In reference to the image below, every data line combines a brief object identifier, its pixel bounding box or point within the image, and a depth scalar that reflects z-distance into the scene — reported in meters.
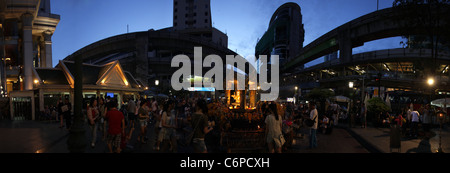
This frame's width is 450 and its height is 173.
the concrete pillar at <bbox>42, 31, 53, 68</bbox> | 27.70
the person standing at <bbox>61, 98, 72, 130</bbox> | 10.92
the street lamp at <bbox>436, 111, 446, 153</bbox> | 7.99
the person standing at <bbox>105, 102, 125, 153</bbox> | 6.38
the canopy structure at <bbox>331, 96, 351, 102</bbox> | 22.83
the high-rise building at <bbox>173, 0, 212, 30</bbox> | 82.19
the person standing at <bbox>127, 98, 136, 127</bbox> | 10.36
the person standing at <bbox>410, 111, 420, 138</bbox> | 11.24
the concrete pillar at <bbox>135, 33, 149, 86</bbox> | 45.41
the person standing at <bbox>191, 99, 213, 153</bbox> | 5.25
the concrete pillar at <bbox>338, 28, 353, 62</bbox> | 34.16
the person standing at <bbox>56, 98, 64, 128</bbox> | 11.68
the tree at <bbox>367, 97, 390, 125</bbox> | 15.14
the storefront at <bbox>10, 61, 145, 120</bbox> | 16.69
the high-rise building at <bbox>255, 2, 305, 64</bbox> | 88.50
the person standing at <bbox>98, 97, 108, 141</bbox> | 8.95
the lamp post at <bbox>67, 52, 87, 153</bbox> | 5.11
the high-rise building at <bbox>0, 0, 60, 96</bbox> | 23.19
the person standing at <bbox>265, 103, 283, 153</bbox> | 6.02
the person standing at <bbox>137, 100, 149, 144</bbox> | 8.29
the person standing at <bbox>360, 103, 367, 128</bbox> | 15.03
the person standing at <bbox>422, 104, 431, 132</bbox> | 11.84
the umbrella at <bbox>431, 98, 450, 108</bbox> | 14.26
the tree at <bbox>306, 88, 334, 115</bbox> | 22.50
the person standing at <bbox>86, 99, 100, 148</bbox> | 7.93
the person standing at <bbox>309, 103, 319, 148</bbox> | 8.36
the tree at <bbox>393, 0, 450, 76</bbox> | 12.07
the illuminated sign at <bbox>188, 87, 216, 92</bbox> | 45.05
